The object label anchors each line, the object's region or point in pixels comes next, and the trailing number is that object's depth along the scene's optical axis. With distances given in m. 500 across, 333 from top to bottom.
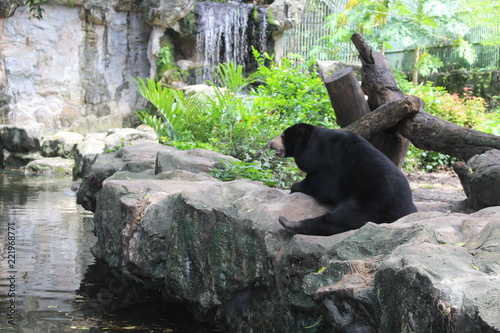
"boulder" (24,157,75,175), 15.94
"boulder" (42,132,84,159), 17.08
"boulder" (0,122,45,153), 17.25
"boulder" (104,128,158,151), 15.27
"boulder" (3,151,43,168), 17.12
